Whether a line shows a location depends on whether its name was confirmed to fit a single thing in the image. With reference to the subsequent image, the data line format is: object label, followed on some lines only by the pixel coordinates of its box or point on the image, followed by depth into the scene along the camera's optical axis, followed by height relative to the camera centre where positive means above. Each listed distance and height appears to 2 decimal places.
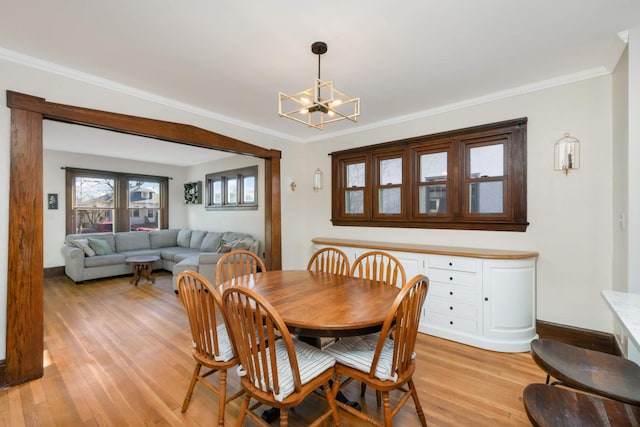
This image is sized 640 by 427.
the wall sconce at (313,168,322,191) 4.66 +0.53
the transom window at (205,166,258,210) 5.92 +0.51
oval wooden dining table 1.56 -0.57
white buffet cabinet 2.78 -0.84
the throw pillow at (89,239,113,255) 5.61 -0.66
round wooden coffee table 5.23 -0.99
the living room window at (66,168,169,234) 6.25 +0.26
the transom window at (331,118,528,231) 3.05 +0.38
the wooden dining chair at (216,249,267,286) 2.57 -0.51
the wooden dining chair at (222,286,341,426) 1.35 -0.82
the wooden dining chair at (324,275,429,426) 1.48 -0.84
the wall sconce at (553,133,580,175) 2.71 +0.55
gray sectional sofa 4.87 -0.75
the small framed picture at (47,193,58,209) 5.83 +0.25
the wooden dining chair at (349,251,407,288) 2.41 -0.50
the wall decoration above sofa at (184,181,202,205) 7.36 +0.51
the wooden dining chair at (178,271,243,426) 1.70 -0.74
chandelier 1.96 +0.77
